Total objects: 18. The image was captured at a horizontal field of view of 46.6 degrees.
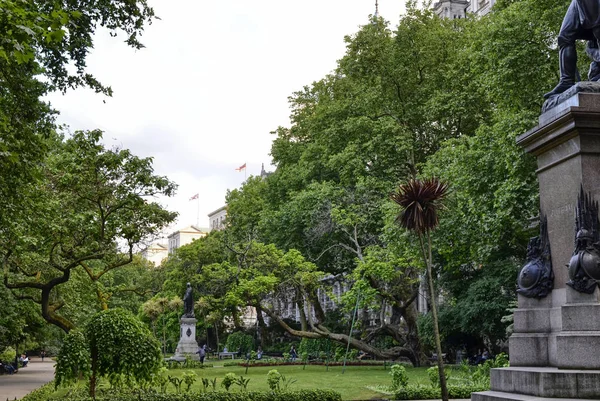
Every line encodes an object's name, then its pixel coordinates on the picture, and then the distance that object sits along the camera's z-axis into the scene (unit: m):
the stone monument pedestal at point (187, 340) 40.09
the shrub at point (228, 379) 16.84
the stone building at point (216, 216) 129.12
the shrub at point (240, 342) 51.08
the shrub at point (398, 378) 17.97
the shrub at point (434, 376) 18.09
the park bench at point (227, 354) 48.97
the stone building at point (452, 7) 61.47
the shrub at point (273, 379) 16.88
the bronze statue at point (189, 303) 40.69
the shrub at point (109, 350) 14.23
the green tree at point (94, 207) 21.39
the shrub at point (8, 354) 39.96
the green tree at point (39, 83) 12.88
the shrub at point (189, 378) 17.46
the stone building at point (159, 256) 153.18
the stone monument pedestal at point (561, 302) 8.06
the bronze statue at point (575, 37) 9.40
